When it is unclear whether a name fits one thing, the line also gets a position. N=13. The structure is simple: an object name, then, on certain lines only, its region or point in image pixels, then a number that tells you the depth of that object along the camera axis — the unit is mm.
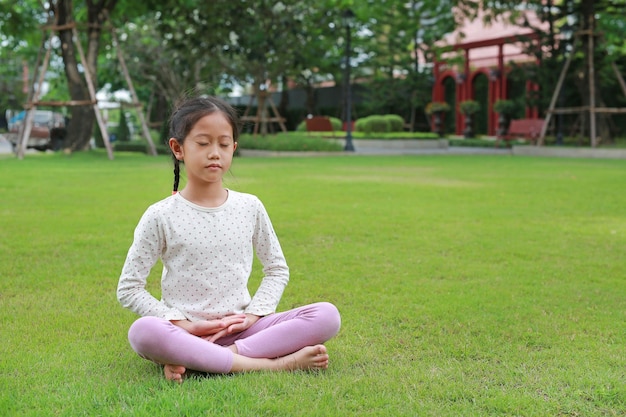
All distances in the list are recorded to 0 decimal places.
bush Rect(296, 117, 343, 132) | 30959
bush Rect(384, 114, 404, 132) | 30747
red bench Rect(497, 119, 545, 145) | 25156
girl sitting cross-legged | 3141
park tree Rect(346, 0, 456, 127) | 30969
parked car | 26656
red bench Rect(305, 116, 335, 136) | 27297
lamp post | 22344
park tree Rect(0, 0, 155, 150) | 20688
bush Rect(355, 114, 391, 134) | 29547
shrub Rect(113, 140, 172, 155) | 25031
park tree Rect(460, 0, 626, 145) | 23859
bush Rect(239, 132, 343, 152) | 22656
